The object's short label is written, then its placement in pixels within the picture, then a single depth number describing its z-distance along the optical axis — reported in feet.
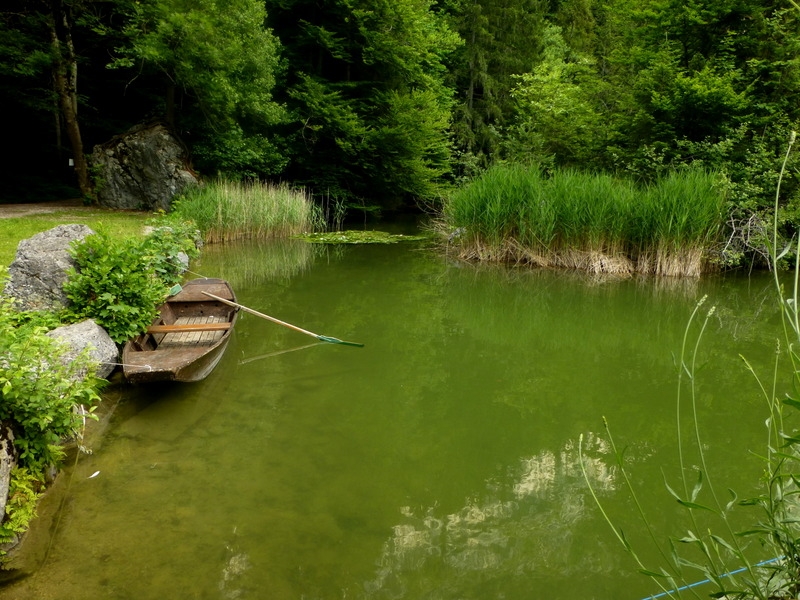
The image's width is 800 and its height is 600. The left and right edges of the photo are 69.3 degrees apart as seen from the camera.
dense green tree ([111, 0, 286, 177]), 42.52
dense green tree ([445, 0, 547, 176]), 66.85
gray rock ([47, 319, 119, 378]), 14.71
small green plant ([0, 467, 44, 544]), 10.17
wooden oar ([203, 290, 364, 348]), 20.85
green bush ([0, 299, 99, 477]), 10.82
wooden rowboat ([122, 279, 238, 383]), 15.58
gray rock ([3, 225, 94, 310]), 16.76
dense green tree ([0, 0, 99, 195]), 41.88
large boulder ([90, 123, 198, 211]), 47.44
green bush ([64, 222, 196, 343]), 16.99
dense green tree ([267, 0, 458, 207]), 54.70
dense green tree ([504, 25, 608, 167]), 49.90
